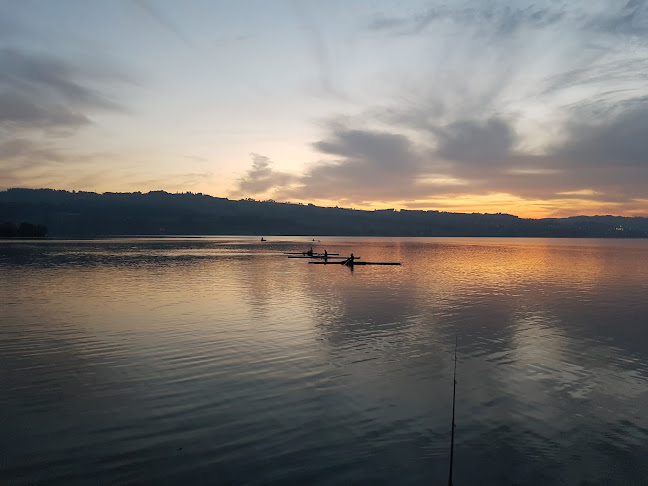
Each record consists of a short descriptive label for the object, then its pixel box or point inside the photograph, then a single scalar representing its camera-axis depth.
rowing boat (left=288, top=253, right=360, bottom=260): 102.76
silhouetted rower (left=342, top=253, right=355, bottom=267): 81.00
